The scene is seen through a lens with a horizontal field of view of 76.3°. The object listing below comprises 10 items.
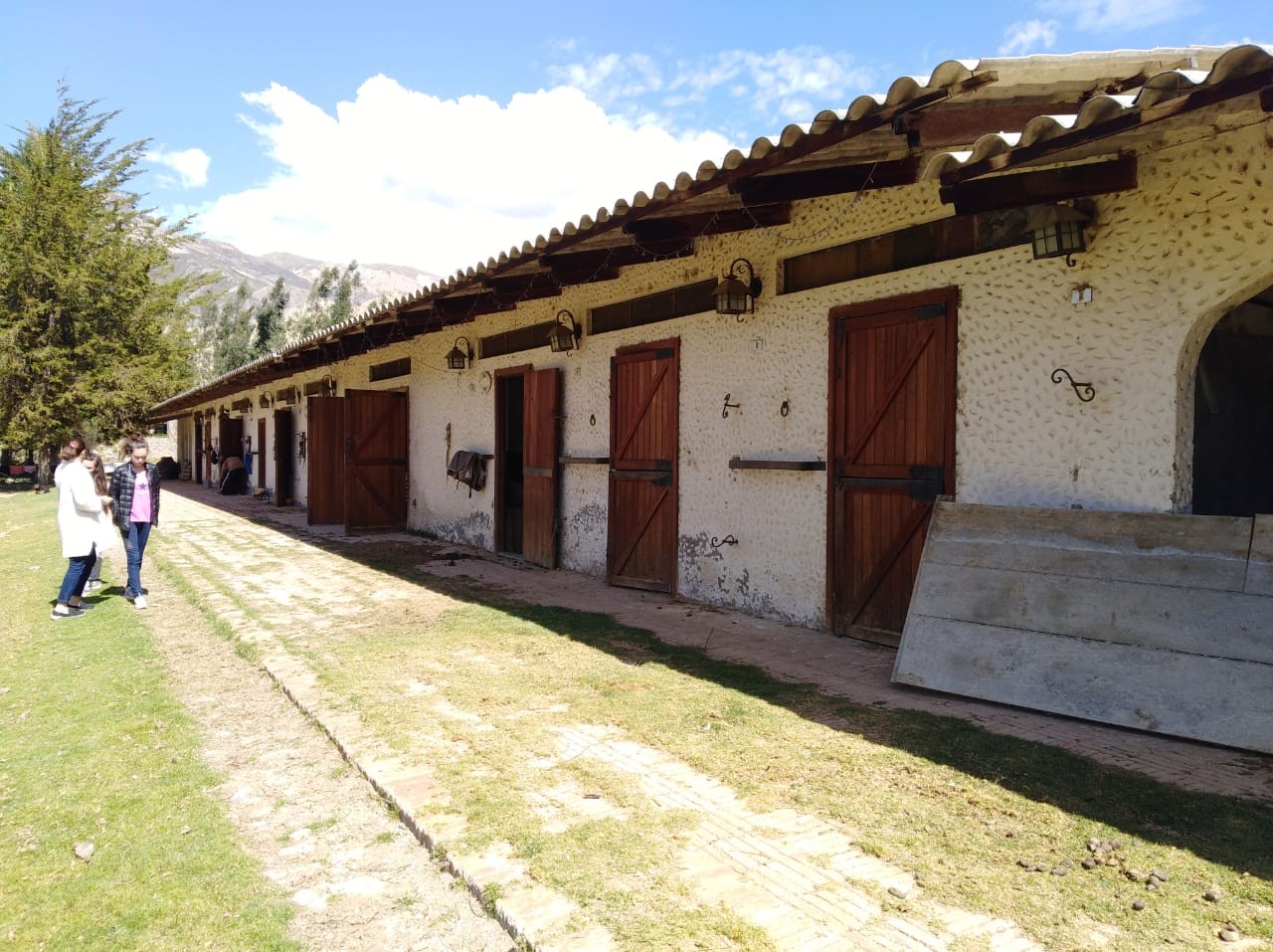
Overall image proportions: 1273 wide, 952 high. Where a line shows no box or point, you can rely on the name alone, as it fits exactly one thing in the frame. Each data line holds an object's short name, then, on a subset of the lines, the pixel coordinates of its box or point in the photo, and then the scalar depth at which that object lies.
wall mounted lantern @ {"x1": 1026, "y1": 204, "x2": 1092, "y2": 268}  4.35
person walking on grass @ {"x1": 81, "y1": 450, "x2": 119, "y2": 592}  6.71
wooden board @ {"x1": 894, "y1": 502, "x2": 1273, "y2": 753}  3.59
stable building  3.88
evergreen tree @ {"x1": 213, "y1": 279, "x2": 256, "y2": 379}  47.81
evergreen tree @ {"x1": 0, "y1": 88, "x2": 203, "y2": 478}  23.00
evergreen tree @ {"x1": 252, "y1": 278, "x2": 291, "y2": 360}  44.41
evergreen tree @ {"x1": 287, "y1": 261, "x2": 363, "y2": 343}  46.78
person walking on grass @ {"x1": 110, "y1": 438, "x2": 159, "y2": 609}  7.06
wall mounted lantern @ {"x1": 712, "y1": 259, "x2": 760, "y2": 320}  6.40
